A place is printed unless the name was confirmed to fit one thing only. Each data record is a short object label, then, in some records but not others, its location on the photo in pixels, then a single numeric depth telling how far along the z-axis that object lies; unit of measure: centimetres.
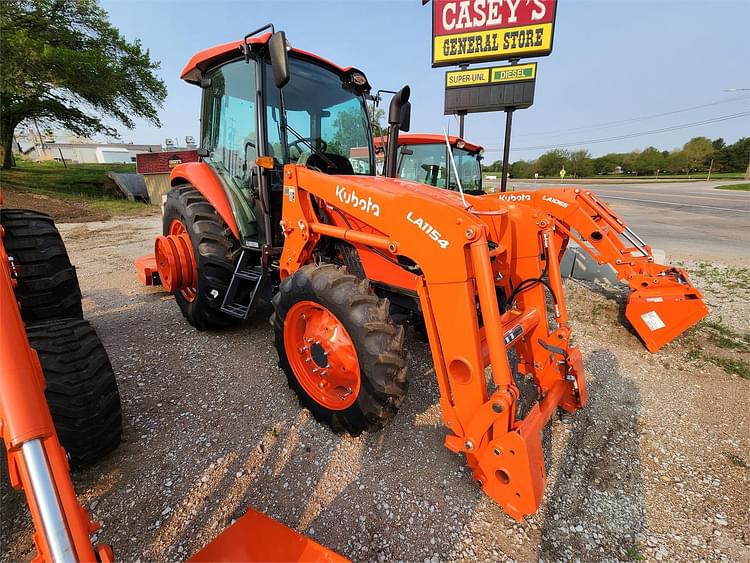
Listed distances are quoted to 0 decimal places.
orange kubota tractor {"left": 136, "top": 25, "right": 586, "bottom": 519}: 192
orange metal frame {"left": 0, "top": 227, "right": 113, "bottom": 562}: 96
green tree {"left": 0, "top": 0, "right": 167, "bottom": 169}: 1238
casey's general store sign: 799
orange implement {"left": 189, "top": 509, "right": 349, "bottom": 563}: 148
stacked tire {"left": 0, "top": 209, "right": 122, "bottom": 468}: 194
